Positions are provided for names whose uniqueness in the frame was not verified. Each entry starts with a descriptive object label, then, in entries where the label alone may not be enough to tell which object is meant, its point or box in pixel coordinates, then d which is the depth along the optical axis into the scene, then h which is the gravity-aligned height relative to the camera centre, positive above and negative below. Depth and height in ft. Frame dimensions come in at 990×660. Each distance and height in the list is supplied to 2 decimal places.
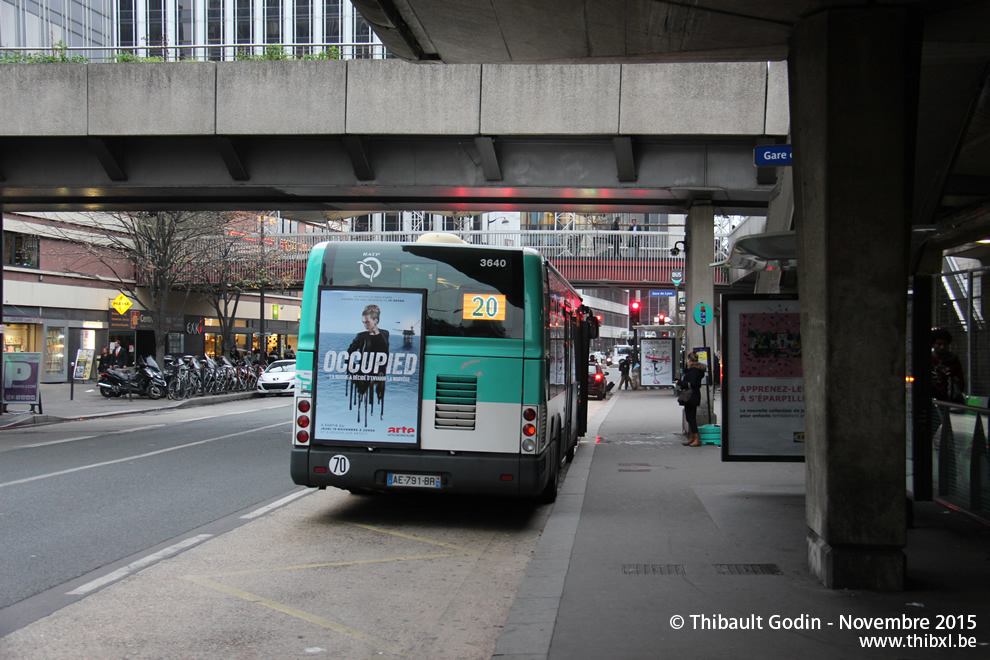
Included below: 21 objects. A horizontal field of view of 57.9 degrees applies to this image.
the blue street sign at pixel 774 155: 31.65 +6.60
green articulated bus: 29.37 -1.05
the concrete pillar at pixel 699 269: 60.29 +4.91
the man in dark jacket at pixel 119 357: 119.75 -2.63
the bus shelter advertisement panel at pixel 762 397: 32.68 -2.09
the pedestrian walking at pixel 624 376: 140.74 -5.73
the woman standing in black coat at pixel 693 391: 52.60 -3.04
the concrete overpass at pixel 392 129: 52.70 +12.65
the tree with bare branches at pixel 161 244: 99.45 +11.34
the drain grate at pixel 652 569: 22.07 -5.72
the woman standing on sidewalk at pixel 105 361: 121.80 -3.22
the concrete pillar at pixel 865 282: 19.66 +1.30
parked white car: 115.75 -5.41
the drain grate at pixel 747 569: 21.93 -5.68
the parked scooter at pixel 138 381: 99.55 -4.86
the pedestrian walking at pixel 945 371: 31.01 -1.03
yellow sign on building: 97.35 +3.67
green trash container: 55.06 -5.82
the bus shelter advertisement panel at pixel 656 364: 115.75 -3.12
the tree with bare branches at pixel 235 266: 119.75 +10.12
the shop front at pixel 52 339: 120.98 -0.25
